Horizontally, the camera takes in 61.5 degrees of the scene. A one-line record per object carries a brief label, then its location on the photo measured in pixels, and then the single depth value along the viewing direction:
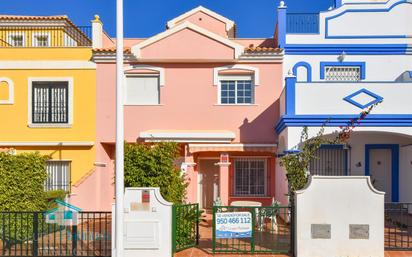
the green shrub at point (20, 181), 10.41
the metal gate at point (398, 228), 10.20
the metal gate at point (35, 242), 9.55
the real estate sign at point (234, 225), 9.64
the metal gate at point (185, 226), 9.70
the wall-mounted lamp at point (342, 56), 16.03
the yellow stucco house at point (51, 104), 16.44
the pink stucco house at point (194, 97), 16.02
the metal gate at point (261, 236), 9.69
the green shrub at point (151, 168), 10.32
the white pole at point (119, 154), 7.86
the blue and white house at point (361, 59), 15.90
